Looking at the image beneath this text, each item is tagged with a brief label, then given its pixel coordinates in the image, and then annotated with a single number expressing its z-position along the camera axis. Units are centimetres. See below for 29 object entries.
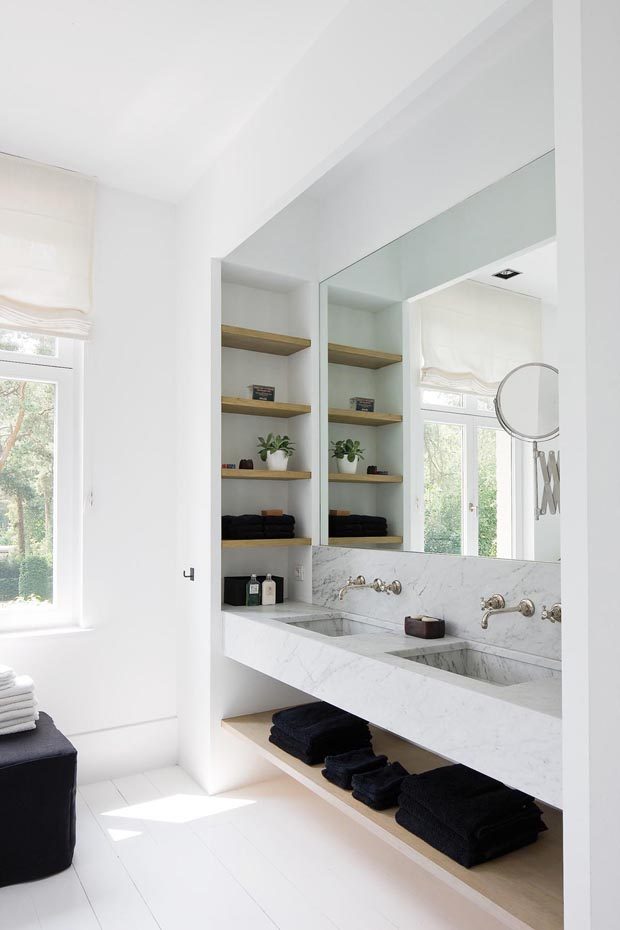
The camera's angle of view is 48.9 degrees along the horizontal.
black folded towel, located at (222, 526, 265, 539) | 300
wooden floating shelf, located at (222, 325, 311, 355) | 303
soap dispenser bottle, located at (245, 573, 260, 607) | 304
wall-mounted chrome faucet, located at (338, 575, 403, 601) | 264
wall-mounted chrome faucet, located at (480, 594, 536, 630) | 205
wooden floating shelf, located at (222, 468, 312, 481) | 297
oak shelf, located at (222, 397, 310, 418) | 301
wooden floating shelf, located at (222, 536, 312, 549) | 296
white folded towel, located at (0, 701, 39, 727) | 250
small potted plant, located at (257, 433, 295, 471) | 315
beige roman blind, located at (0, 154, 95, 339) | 291
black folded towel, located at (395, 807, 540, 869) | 173
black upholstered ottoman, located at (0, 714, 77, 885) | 225
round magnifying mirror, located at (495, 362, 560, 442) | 210
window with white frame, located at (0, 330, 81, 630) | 301
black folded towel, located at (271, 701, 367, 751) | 249
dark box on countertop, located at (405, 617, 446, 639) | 234
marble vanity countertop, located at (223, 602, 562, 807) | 148
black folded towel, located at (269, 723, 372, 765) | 243
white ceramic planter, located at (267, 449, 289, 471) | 315
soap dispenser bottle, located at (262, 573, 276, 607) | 307
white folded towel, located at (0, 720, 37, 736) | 248
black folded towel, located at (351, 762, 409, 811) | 205
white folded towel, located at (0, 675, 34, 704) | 249
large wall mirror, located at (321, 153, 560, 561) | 213
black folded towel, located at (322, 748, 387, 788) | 222
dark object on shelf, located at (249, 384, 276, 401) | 317
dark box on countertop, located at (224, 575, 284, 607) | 305
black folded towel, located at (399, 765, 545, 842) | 176
